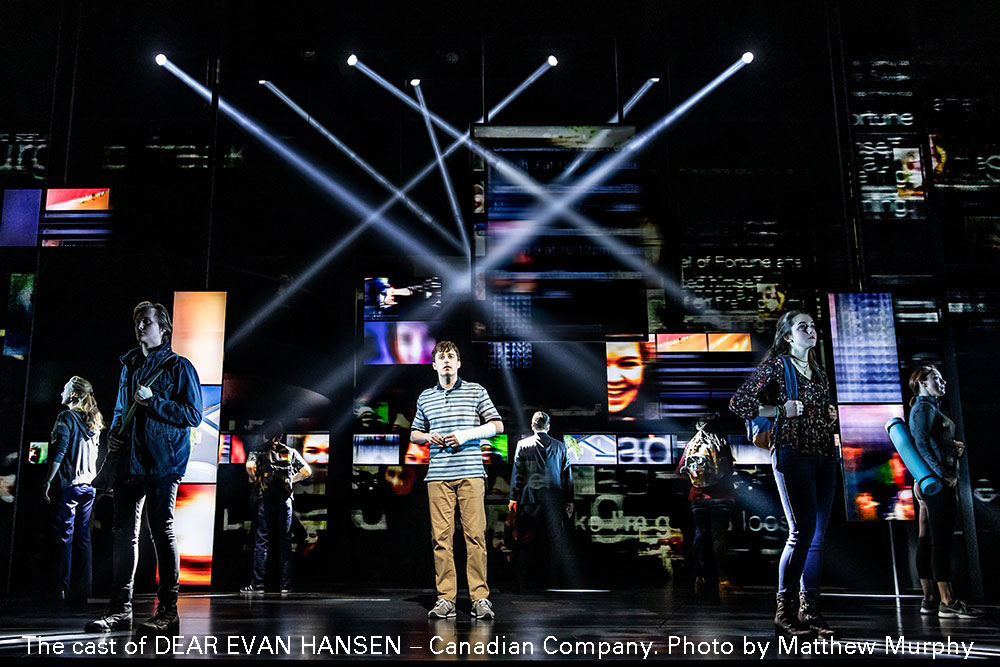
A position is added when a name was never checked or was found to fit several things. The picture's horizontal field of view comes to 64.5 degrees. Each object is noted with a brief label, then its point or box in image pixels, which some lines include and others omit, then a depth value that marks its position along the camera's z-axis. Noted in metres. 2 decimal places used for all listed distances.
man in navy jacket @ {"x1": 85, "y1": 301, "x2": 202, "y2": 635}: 3.73
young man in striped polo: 4.34
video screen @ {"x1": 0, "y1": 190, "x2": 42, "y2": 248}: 6.68
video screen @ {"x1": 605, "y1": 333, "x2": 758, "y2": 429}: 7.49
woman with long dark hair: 3.57
